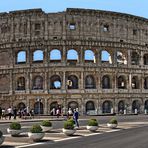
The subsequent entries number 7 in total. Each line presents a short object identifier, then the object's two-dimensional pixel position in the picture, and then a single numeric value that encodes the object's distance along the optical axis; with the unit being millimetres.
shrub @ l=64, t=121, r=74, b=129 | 16289
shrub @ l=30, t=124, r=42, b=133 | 13960
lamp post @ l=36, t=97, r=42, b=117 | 38491
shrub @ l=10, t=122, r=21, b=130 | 15774
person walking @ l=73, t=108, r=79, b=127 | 20921
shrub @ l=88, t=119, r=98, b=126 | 18537
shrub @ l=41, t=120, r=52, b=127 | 17819
